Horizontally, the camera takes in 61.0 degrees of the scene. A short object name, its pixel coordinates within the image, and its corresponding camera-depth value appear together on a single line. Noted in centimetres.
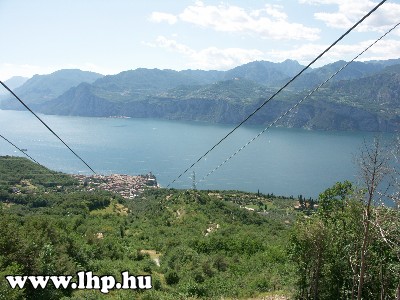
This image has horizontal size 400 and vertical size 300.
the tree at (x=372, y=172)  656
